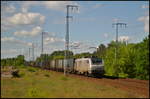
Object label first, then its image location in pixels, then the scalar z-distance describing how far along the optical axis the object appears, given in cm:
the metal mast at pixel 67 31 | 4745
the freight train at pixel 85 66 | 4242
